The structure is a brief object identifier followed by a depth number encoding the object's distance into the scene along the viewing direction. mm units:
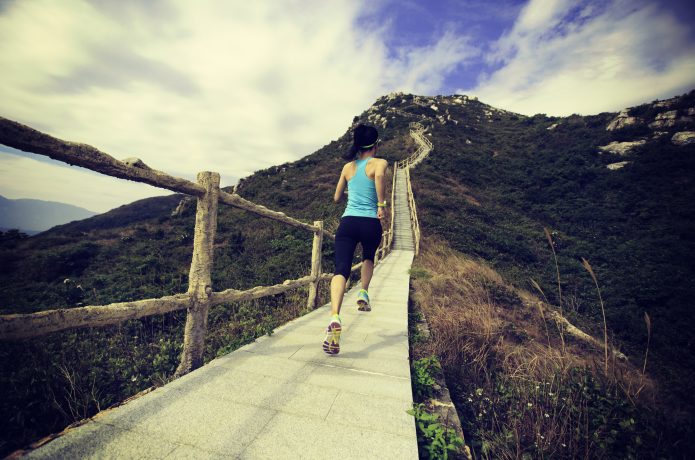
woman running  2957
